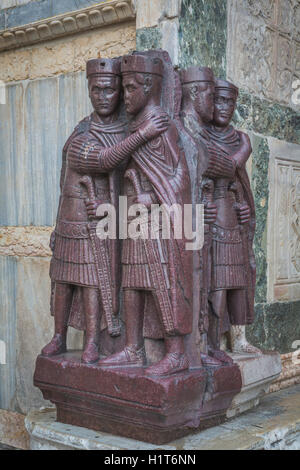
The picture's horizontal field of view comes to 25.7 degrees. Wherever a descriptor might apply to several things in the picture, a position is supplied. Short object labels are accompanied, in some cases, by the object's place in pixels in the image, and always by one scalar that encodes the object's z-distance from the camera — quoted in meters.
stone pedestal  2.77
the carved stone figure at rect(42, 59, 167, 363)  3.03
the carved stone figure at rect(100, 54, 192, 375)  2.83
